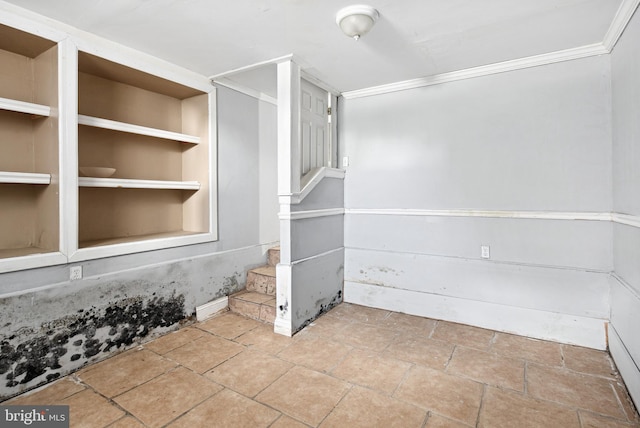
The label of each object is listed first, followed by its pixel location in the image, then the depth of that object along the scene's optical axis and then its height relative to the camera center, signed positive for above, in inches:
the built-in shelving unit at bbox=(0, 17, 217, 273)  86.5 +20.9
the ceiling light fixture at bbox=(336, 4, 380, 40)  79.2 +49.5
